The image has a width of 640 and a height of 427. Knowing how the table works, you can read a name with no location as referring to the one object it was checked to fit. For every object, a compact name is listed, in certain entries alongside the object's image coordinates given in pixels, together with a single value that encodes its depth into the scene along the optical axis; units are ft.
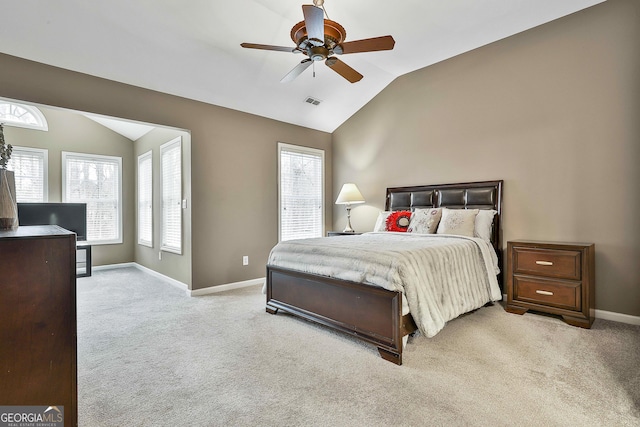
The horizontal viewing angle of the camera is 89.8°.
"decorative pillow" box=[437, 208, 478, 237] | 11.86
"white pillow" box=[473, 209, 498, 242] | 11.95
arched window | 16.51
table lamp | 16.19
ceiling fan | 7.50
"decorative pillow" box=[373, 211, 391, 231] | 14.35
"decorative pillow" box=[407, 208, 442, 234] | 12.72
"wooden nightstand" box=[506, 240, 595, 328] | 9.53
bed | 7.43
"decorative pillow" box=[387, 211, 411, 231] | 13.76
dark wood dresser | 3.90
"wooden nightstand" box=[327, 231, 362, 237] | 15.72
